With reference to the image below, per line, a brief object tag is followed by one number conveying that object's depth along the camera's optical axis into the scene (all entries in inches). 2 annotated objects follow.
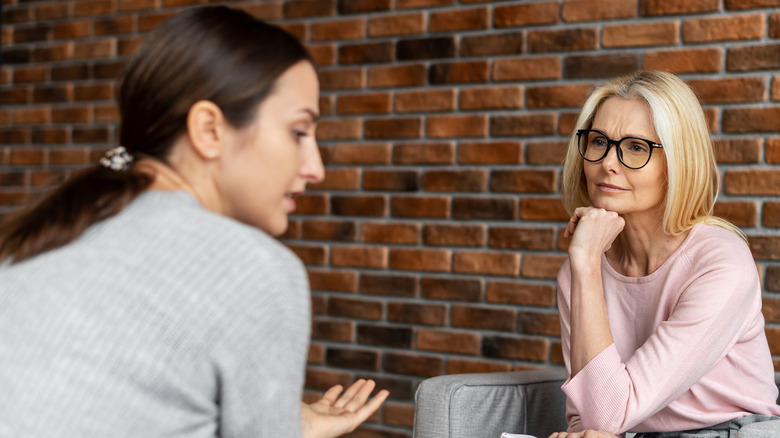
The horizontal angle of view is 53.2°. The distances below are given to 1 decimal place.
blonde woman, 62.7
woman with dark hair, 34.7
